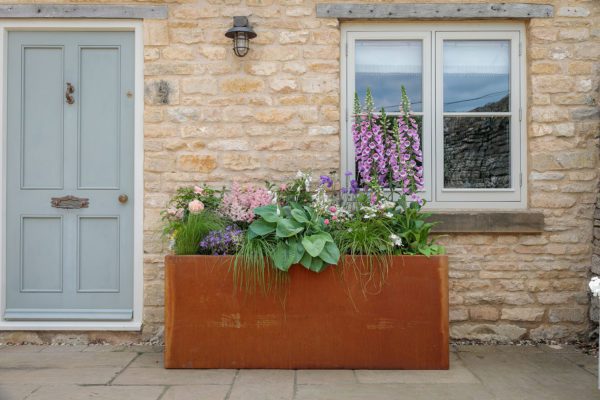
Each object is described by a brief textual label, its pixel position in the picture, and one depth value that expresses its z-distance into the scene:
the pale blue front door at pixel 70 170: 4.82
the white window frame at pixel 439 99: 4.87
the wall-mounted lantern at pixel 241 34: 4.62
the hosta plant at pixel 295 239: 3.90
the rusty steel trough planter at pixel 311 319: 4.01
